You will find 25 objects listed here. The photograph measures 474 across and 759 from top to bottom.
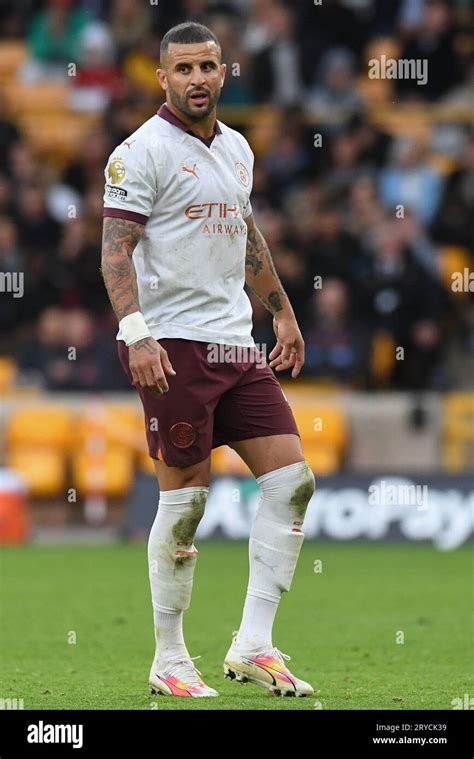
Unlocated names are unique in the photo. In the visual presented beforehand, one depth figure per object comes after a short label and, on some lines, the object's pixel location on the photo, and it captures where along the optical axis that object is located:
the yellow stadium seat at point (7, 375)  15.97
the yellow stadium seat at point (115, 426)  15.77
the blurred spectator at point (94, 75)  17.98
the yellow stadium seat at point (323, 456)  15.61
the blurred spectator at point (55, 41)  18.28
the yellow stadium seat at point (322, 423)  15.59
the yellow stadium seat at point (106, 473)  15.80
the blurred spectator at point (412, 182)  16.88
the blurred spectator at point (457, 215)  16.61
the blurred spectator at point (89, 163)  17.05
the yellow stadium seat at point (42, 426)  15.86
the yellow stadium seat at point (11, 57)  18.80
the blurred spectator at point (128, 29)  18.23
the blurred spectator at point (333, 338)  15.41
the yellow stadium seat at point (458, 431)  15.66
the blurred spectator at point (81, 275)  16.03
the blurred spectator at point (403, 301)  15.41
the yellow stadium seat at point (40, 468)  15.83
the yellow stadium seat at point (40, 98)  18.23
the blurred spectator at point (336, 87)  17.92
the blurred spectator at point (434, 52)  18.08
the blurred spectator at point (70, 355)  15.78
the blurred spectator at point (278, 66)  18.17
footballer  6.42
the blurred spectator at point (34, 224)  16.52
